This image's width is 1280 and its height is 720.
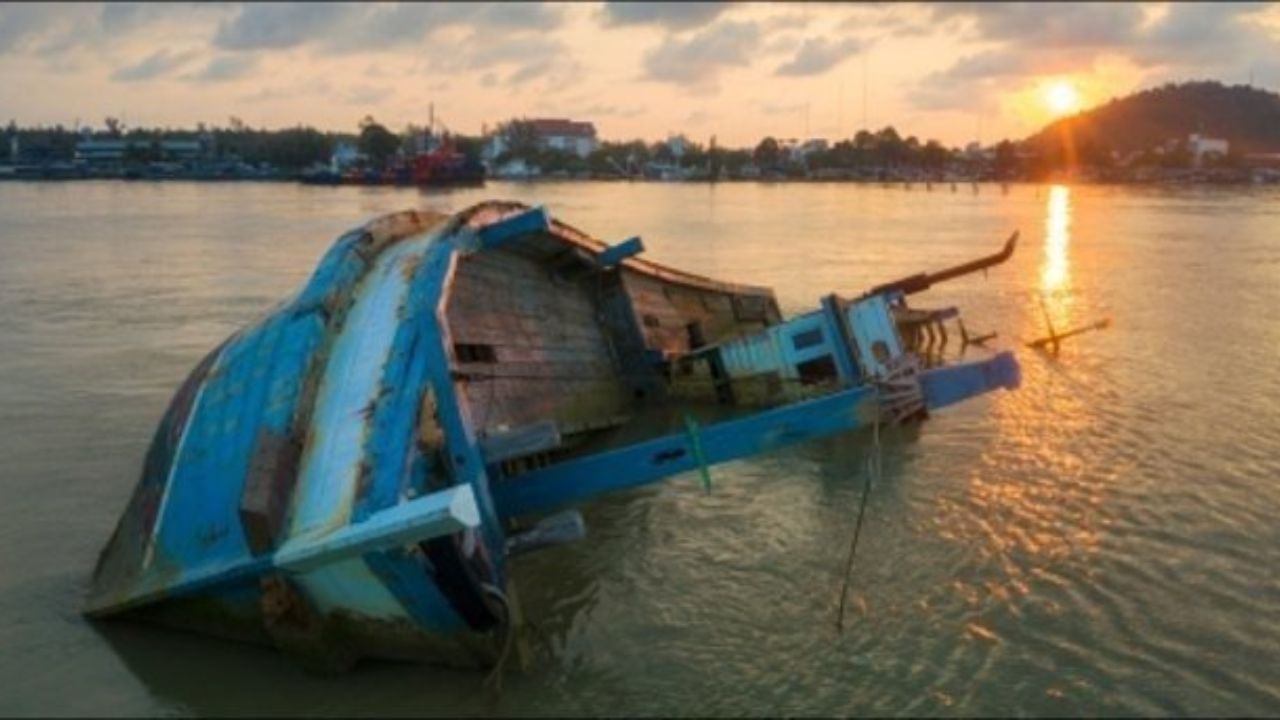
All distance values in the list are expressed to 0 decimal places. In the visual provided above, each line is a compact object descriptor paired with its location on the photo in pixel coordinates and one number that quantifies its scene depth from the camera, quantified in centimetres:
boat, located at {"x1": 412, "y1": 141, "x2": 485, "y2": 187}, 10475
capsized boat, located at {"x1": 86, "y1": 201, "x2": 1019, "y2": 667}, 686
